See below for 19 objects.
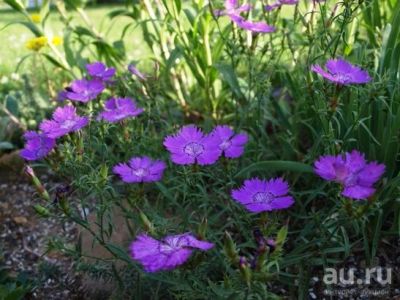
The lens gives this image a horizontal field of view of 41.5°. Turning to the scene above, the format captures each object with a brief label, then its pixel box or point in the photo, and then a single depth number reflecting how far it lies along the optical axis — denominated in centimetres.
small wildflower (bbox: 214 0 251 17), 50
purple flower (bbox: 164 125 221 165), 35
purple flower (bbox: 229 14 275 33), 46
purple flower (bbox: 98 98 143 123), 41
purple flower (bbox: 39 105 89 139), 38
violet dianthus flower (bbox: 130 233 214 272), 29
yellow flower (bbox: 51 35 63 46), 79
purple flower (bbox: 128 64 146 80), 47
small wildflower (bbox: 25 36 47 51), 67
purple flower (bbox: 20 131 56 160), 39
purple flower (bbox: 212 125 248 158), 37
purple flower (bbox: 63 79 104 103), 44
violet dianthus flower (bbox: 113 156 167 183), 37
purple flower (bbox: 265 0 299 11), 48
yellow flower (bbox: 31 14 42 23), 90
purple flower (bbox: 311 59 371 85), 36
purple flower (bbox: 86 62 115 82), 48
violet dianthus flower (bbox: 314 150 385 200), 30
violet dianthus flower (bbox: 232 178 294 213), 33
